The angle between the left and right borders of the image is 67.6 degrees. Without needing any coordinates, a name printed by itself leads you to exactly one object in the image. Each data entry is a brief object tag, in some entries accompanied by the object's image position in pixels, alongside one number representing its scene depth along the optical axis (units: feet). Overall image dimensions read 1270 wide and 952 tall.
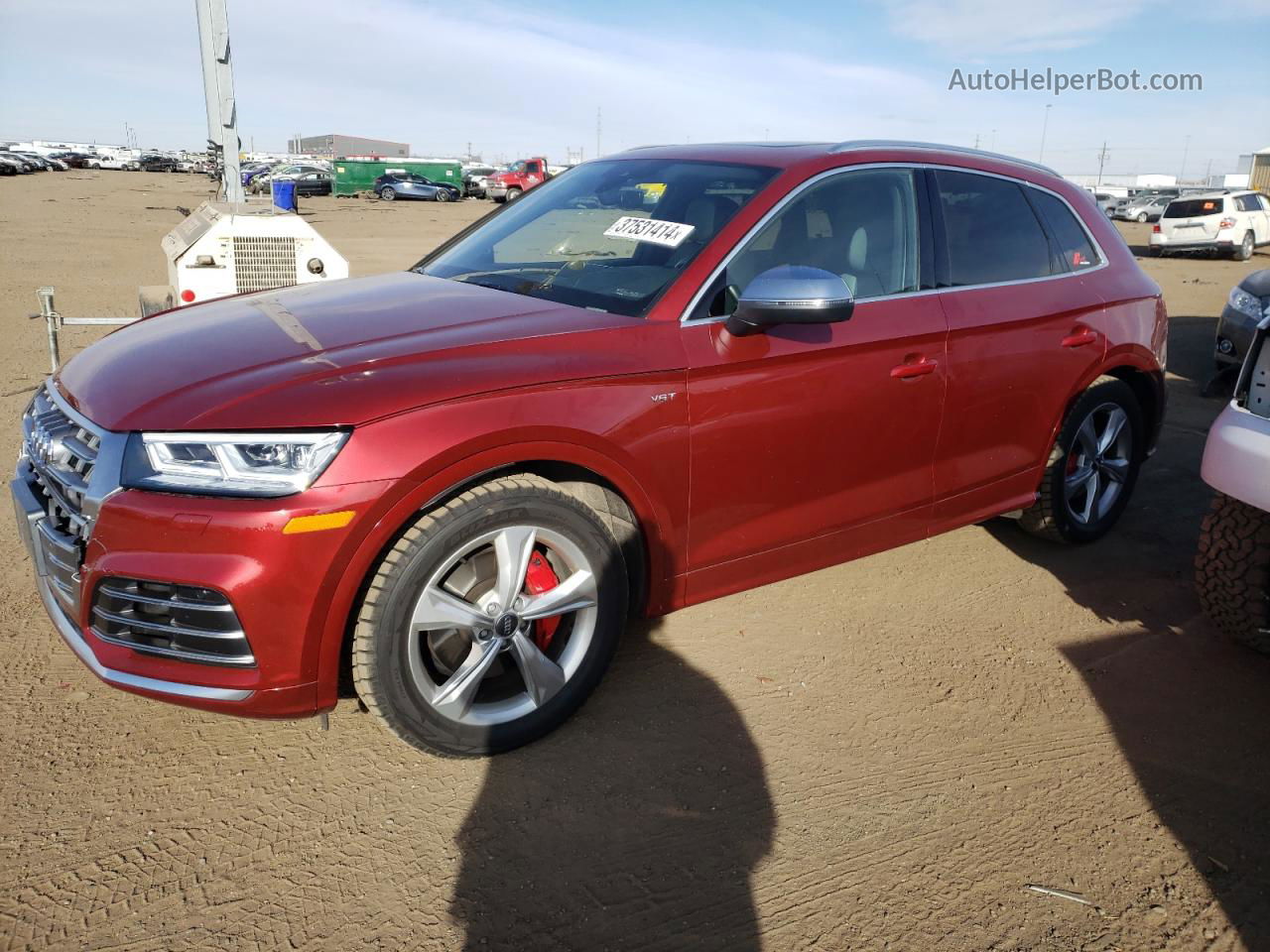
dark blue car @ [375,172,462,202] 155.84
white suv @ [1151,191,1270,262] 73.83
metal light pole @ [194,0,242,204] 26.84
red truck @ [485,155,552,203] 144.77
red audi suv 7.80
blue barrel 28.66
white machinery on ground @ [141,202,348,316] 19.76
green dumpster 164.45
